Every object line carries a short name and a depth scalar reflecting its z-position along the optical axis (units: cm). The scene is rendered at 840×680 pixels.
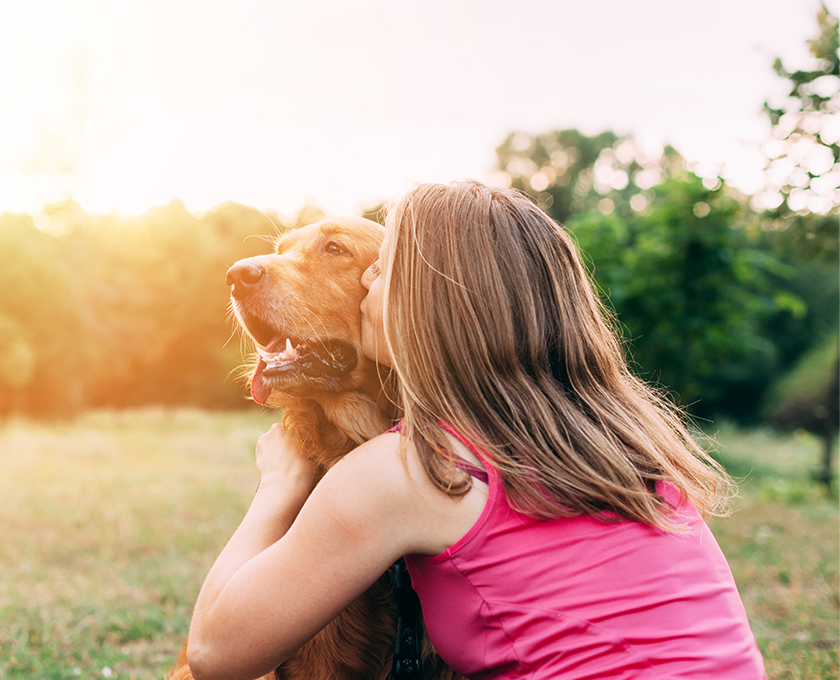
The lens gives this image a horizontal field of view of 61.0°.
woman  154
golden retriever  222
